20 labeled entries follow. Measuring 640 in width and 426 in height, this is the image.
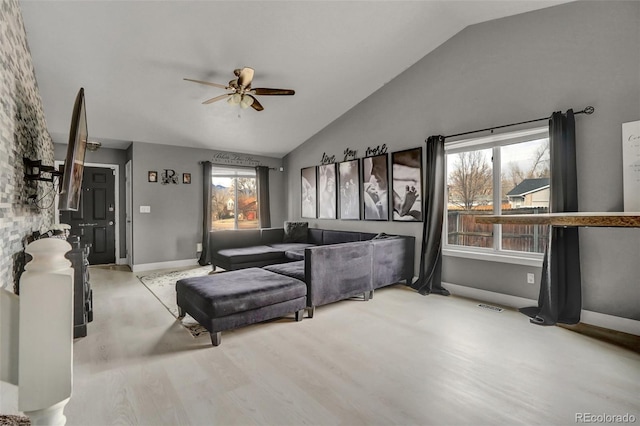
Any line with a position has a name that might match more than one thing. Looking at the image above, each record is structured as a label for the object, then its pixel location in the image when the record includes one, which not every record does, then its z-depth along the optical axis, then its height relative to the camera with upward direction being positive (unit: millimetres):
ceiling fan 3405 +1480
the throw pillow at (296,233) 6094 -330
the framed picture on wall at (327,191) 5855 +468
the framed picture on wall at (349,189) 5391 +468
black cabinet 2709 -622
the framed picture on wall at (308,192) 6367 +508
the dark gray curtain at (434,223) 4059 -113
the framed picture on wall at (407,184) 4410 +446
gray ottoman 2584 -730
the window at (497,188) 3424 +304
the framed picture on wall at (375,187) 4898 +451
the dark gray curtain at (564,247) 2994 -331
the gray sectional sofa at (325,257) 3312 -567
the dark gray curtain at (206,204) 6117 +262
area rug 2988 -984
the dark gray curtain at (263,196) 6930 +457
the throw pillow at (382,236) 4461 -308
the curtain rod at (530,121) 2955 +987
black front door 5906 +68
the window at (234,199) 6617 +395
